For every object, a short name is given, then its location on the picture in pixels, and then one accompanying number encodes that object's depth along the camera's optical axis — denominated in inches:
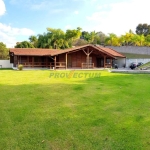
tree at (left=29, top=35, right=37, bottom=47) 1907.4
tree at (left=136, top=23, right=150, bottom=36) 2449.1
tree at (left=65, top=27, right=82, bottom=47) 1656.0
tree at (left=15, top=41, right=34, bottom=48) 1617.9
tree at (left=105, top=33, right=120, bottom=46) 1797.5
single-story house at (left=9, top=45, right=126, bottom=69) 1001.1
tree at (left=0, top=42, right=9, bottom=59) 1633.4
